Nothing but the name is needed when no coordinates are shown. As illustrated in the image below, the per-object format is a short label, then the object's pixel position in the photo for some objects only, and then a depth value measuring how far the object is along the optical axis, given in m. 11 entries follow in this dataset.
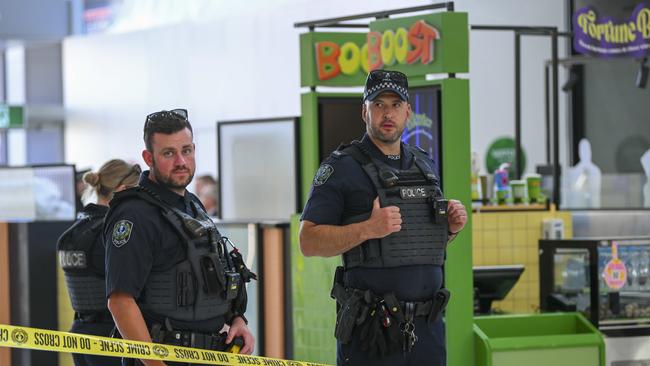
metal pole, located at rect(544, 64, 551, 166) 15.72
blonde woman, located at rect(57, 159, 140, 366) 6.89
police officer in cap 5.75
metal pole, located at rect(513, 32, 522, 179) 13.41
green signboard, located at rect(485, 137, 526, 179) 17.49
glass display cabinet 9.36
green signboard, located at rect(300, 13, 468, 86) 8.40
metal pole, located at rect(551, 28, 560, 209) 11.57
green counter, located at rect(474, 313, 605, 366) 8.34
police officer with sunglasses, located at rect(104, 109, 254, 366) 4.97
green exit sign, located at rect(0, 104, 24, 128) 25.10
